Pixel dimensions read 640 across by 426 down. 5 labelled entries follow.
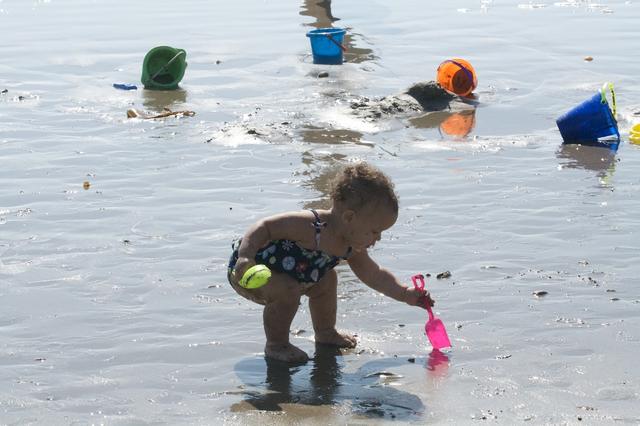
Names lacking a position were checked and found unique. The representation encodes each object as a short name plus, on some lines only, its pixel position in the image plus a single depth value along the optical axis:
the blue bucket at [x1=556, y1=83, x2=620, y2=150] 15.13
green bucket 19.37
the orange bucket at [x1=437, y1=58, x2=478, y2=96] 18.42
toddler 8.24
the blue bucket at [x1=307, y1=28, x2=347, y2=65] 21.05
